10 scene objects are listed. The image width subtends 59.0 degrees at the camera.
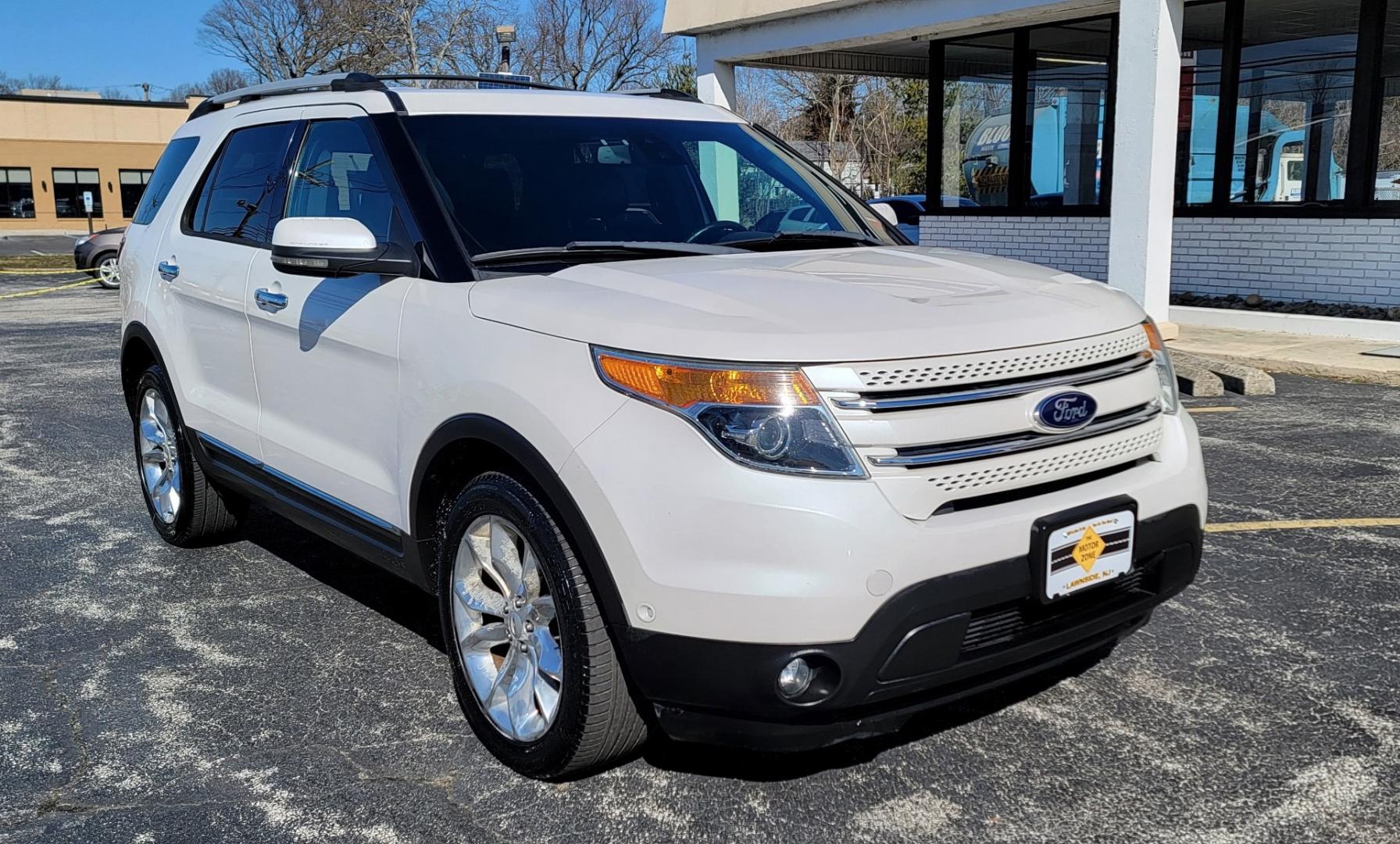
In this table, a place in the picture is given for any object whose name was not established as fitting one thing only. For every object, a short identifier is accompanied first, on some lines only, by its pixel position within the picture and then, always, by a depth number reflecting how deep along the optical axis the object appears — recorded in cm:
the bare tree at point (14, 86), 8240
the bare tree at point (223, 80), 6812
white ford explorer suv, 271
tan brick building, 5722
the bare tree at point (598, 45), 5450
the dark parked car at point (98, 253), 2280
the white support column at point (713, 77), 1681
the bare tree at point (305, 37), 4828
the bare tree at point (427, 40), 4262
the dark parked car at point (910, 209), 1667
